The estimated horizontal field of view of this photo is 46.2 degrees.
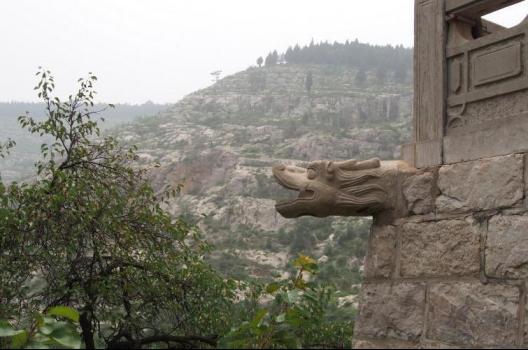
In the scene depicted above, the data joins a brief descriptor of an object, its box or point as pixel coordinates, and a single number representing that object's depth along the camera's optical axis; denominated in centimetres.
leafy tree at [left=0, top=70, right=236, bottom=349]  667
